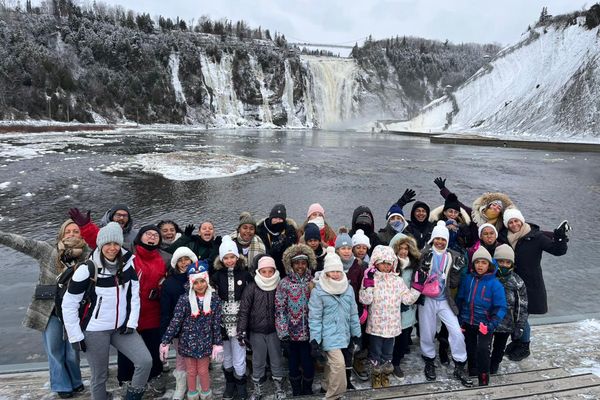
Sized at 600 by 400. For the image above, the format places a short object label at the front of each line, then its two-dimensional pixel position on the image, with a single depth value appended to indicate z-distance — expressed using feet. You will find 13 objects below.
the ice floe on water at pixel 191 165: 59.62
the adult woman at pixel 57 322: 10.73
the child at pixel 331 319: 10.87
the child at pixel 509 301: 12.06
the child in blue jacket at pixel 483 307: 11.60
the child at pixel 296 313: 11.16
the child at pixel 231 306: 11.32
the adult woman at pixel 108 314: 9.72
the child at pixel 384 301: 11.89
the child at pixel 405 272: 12.57
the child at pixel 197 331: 10.65
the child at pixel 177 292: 11.01
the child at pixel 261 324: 11.23
